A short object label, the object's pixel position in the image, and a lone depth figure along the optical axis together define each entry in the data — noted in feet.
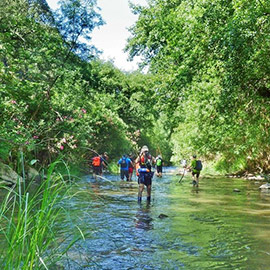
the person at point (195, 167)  60.13
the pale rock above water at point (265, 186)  51.46
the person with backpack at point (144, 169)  37.44
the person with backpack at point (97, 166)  69.18
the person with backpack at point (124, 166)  67.10
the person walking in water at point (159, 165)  86.43
